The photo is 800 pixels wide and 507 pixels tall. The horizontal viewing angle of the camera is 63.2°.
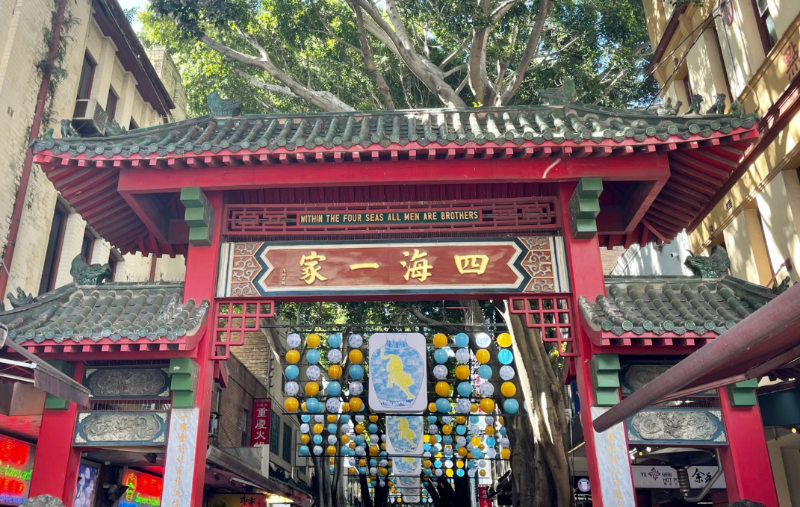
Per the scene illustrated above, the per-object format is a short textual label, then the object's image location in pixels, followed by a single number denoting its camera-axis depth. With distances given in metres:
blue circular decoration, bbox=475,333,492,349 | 12.40
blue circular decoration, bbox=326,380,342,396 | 14.02
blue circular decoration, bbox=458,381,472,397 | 13.36
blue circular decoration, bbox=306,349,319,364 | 12.66
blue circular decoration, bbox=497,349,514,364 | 12.10
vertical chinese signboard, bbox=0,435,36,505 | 9.07
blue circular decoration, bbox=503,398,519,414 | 12.44
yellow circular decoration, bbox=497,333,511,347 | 12.31
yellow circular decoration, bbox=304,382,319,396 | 13.84
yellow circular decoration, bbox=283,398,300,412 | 14.20
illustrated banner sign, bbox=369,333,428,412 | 9.95
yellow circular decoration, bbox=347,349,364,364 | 13.27
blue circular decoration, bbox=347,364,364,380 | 12.78
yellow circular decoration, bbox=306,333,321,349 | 12.83
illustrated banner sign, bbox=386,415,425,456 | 12.73
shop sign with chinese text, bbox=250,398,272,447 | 21.86
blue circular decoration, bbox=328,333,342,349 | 12.59
